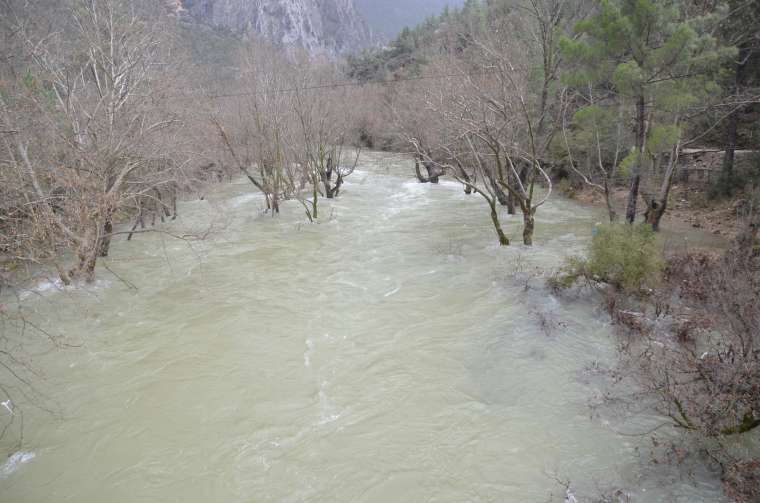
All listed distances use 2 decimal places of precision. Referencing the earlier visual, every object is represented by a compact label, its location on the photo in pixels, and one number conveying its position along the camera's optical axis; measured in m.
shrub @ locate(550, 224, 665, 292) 9.60
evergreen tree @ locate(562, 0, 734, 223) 10.22
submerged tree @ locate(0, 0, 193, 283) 11.07
